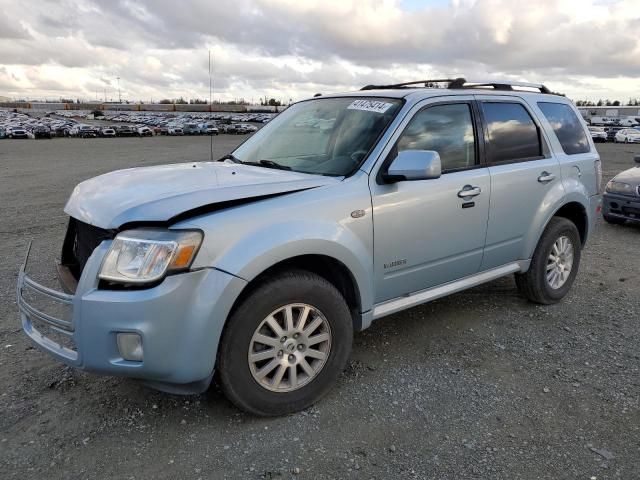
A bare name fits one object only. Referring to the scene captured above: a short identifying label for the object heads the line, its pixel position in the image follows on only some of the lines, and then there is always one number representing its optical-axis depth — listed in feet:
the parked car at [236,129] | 209.15
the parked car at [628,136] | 140.26
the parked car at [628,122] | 210.42
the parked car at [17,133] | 154.92
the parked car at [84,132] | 176.86
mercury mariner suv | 8.26
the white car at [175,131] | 205.26
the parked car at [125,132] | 187.62
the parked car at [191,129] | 212.64
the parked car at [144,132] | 193.29
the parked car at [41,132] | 159.22
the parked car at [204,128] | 213.13
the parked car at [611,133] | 155.84
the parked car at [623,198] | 25.63
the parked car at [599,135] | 148.29
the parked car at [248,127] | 214.85
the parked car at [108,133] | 182.29
